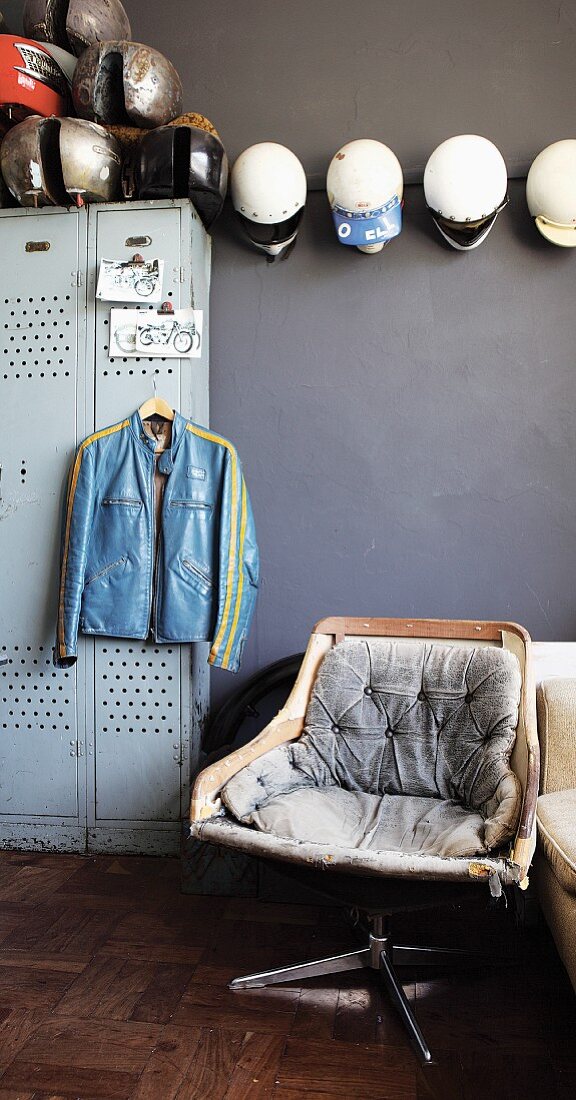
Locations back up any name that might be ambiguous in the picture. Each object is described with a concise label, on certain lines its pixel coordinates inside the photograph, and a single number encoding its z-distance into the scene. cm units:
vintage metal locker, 274
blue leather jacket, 264
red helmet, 267
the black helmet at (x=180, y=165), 262
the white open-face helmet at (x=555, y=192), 256
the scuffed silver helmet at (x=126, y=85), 263
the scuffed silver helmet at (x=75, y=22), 275
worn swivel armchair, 169
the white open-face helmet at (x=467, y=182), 256
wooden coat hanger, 271
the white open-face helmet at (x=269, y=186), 268
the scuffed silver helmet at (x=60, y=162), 261
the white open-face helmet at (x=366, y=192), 260
